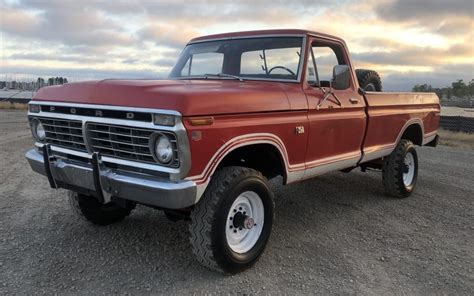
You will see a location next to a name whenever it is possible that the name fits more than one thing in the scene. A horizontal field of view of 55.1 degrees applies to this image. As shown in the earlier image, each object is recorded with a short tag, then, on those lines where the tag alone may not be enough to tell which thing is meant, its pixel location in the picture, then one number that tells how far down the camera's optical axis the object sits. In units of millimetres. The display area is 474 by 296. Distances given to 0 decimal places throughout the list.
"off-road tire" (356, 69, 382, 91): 6629
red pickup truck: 3332
